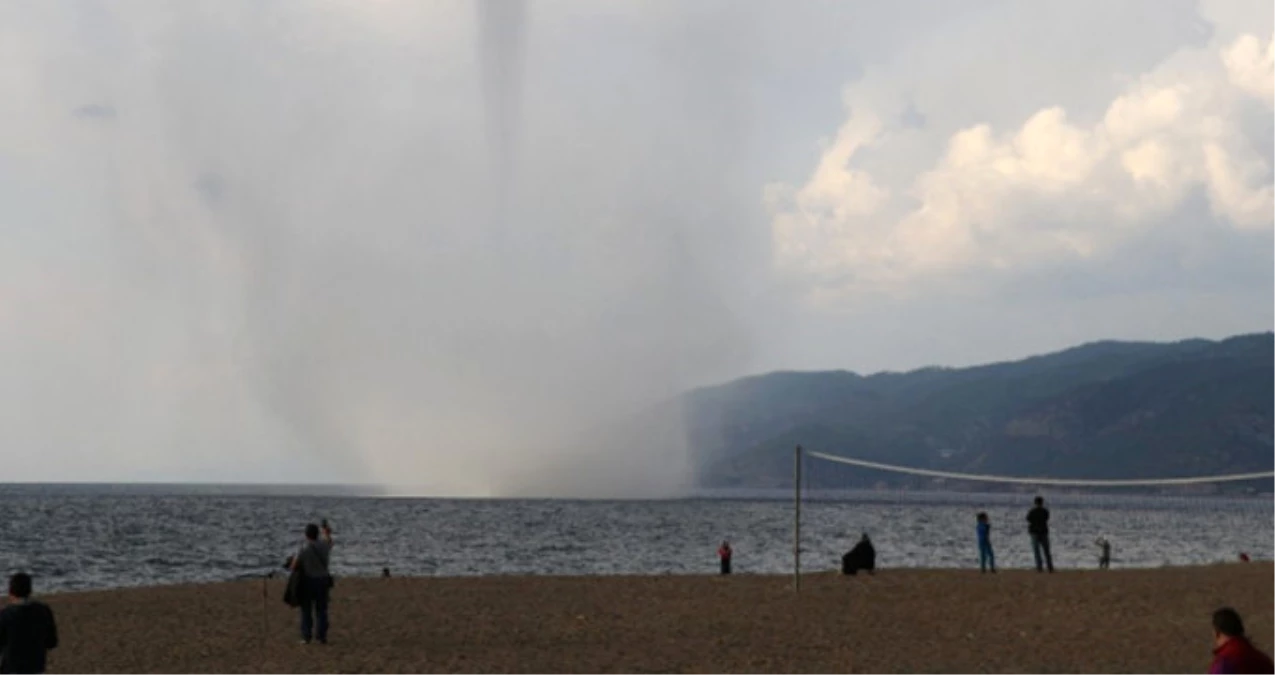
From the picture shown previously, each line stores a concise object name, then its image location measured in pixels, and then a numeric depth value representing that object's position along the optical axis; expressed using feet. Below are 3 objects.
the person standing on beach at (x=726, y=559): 126.41
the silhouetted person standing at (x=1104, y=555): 135.54
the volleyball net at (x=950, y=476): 95.20
